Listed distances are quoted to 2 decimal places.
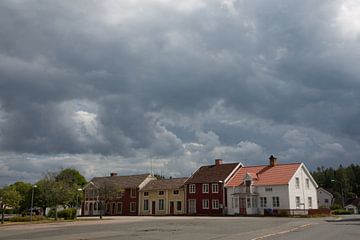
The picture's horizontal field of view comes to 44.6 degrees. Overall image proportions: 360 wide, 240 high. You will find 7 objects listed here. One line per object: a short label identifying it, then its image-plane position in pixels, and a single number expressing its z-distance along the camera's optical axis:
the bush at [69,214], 56.12
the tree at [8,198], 49.62
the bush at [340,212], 69.12
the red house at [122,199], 79.19
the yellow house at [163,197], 73.75
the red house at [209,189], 68.38
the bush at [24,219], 52.98
